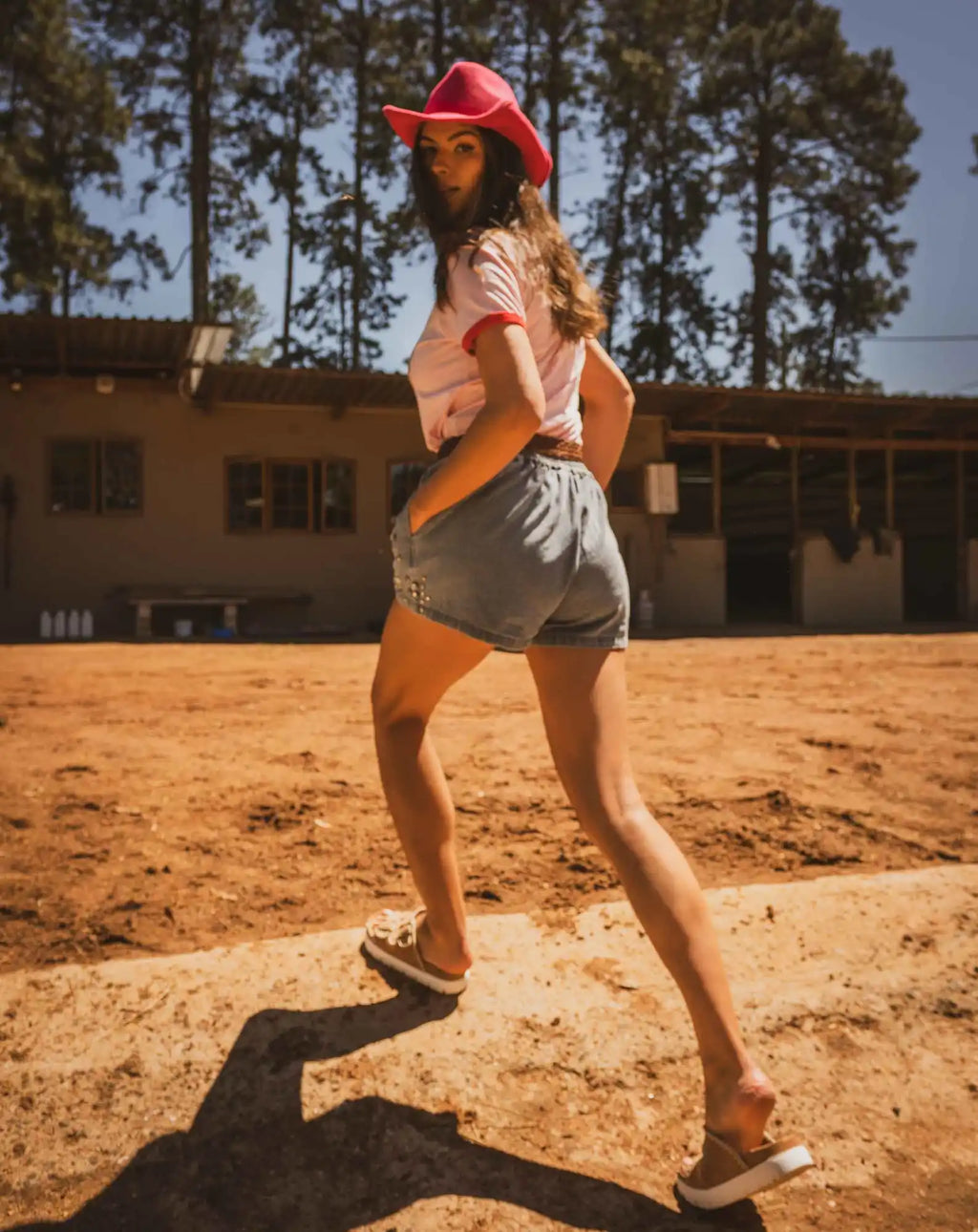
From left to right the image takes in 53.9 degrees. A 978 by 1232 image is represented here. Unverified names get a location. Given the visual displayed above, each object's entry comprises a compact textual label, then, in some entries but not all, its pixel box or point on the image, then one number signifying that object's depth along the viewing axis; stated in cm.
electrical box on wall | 1417
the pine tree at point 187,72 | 1858
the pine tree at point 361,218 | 2039
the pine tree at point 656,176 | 2100
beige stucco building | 1222
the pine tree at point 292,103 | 2047
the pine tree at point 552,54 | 2009
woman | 133
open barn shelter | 1458
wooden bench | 1192
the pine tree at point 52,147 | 1806
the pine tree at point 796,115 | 2095
